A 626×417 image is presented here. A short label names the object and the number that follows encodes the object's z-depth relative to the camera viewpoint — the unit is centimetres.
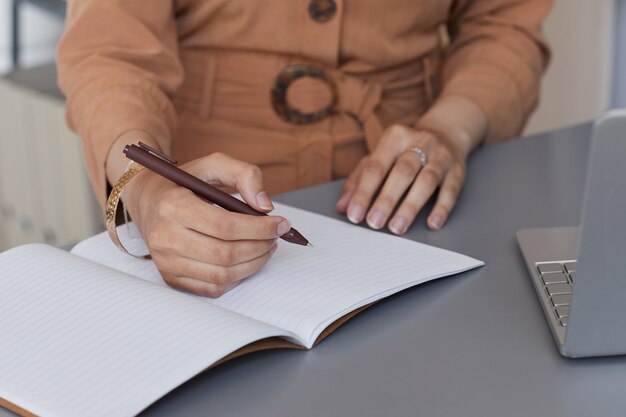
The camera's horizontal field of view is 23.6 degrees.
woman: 130
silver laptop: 92
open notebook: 97
